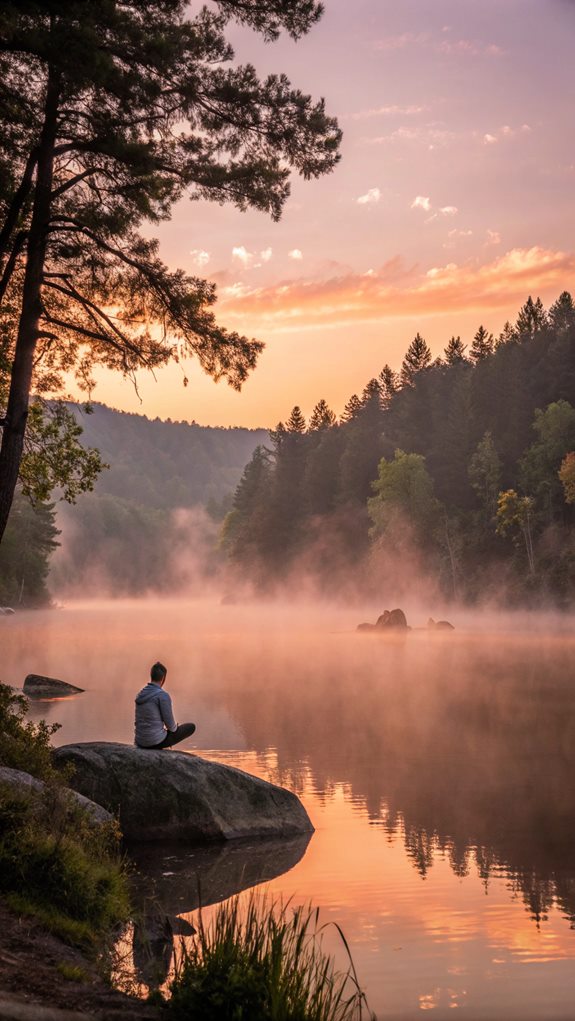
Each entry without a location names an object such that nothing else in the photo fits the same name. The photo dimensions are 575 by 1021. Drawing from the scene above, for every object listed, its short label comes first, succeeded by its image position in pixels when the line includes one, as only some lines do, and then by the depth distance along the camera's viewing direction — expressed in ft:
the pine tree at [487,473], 353.31
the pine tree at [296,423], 520.83
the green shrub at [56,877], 29.96
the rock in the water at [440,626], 247.91
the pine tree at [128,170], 48.62
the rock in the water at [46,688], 104.32
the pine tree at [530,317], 464.24
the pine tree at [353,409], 507.30
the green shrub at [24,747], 42.04
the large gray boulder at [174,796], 46.47
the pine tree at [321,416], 538.88
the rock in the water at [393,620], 246.88
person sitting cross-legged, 51.03
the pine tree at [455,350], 488.44
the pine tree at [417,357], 495.82
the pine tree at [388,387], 509.35
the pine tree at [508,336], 419.62
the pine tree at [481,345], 461.94
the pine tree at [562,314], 412.16
